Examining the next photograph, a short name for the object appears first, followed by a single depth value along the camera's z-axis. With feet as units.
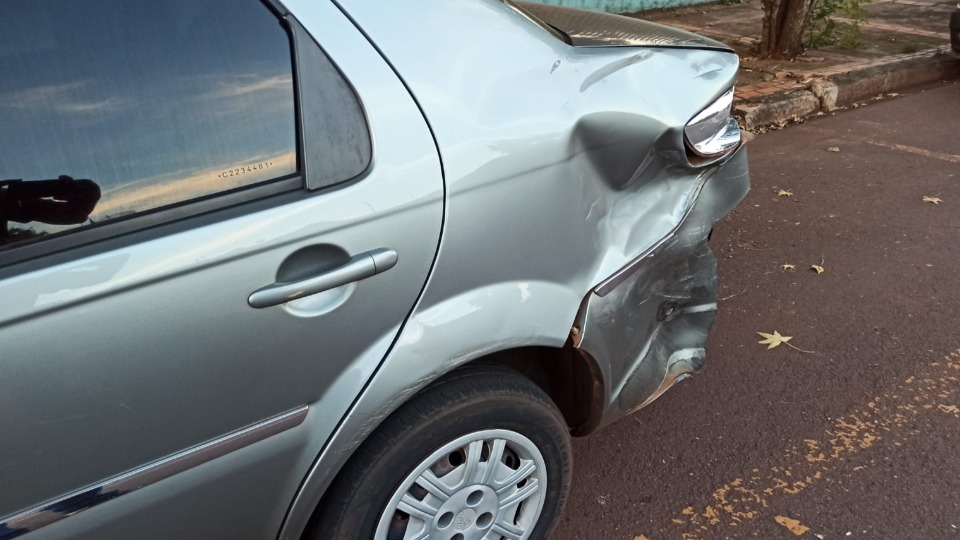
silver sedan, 4.45
